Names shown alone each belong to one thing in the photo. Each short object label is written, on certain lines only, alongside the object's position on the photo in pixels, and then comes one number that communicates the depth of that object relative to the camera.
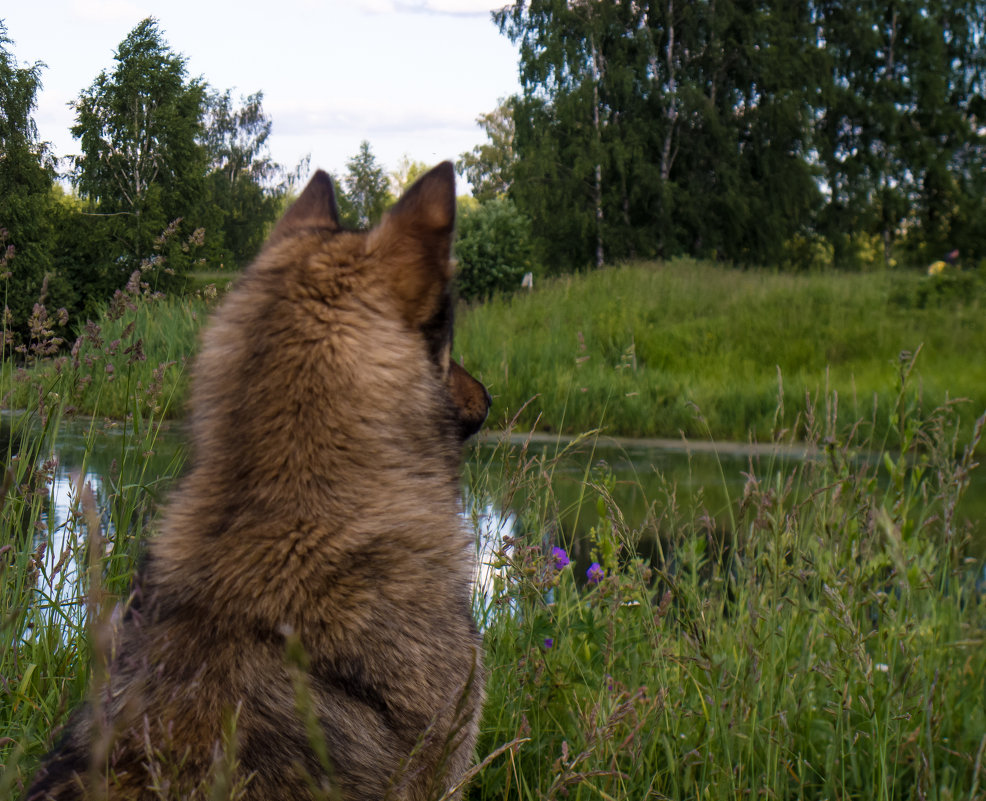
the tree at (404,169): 67.79
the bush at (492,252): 22.58
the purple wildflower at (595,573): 2.60
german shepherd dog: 1.24
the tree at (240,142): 28.79
